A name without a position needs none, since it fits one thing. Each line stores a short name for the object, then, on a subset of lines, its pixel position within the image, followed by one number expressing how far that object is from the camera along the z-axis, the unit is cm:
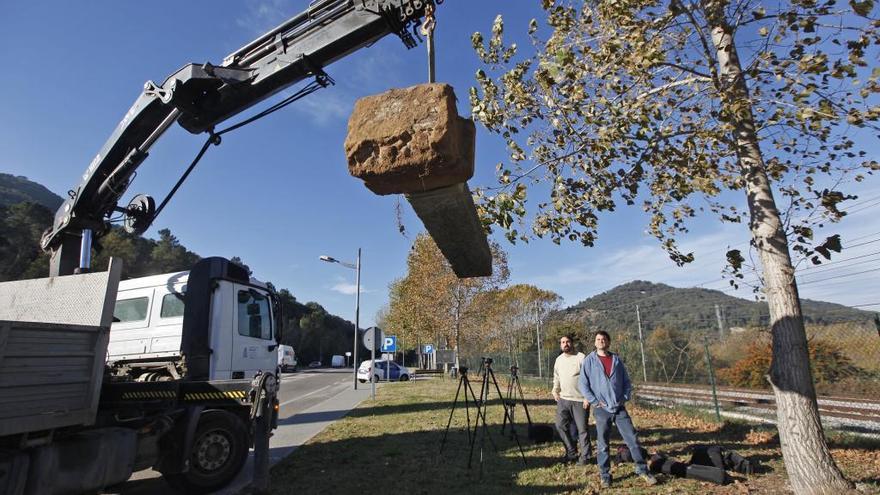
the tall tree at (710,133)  500
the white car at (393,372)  3385
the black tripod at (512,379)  909
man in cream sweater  671
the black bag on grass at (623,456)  680
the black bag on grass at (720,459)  609
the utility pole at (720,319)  1966
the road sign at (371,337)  1785
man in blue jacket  584
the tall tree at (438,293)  2981
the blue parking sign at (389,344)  2189
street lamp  2419
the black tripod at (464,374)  757
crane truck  448
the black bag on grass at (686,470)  573
